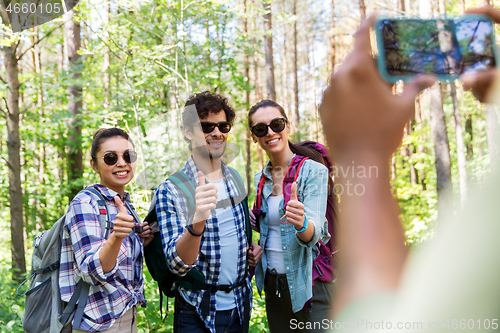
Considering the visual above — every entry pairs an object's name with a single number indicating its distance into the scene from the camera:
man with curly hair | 1.86
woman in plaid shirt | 1.73
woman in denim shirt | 2.01
